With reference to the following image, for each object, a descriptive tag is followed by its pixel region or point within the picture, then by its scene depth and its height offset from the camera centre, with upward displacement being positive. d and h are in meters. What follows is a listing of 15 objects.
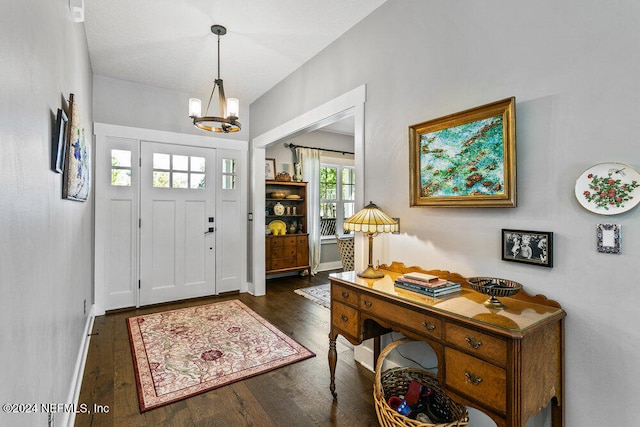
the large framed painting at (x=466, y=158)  1.67 +0.34
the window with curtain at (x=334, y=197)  6.29 +0.37
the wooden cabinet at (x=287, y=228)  5.30 -0.25
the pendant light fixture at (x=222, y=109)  2.78 +0.96
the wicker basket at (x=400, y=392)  1.59 -1.06
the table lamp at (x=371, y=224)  2.10 -0.06
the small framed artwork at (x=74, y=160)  1.74 +0.33
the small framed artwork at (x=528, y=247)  1.55 -0.17
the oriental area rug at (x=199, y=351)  2.26 -1.21
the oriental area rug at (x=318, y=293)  4.19 -1.16
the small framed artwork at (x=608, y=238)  1.35 -0.10
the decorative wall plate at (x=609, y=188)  1.30 +0.12
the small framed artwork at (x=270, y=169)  5.54 +0.81
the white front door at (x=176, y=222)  4.05 -0.10
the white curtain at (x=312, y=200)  5.80 +0.27
